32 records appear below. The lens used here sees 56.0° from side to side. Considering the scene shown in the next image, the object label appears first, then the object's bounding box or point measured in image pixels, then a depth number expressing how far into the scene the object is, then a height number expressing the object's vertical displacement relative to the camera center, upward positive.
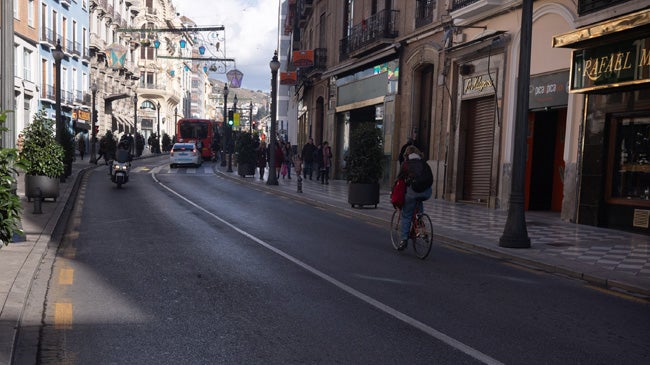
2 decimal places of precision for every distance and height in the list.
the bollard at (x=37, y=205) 11.78 -1.37
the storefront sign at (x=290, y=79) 39.97 +4.31
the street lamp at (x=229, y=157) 32.63 -0.82
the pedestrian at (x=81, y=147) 40.42 -0.73
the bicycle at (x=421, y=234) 8.73 -1.22
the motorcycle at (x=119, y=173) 20.22 -1.18
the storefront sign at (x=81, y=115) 43.59 +1.62
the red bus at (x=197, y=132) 48.91 +0.66
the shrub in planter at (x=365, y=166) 15.83 -0.47
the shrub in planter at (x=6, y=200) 5.16 -0.57
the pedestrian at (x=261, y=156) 29.95 -0.63
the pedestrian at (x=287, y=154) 30.05 -0.49
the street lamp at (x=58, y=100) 20.16 +1.21
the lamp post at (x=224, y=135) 35.67 +0.44
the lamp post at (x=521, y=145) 10.05 +0.15
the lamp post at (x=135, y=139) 51.19 -0.07
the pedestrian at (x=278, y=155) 28.03 -0.51
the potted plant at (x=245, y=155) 28.66 -0.60
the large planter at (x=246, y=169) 28.66 -1.23
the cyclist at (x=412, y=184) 8.84 -0.49
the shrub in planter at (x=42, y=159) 13.73 -0.56
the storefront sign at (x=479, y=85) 17.43 +2.01
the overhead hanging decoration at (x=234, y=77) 37.16 +4.01
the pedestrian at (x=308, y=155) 28.28 -0.45
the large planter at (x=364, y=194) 15.84 -1.20
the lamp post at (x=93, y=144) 35.94 -0.44
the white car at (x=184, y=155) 36.59 -0.87
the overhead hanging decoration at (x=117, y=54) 38.09 +5.22
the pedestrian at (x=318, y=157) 26.97 -0.50
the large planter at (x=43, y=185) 13.67 -1.14
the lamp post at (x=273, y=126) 24.09 +0.71
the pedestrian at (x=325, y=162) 26.16 -0.71
